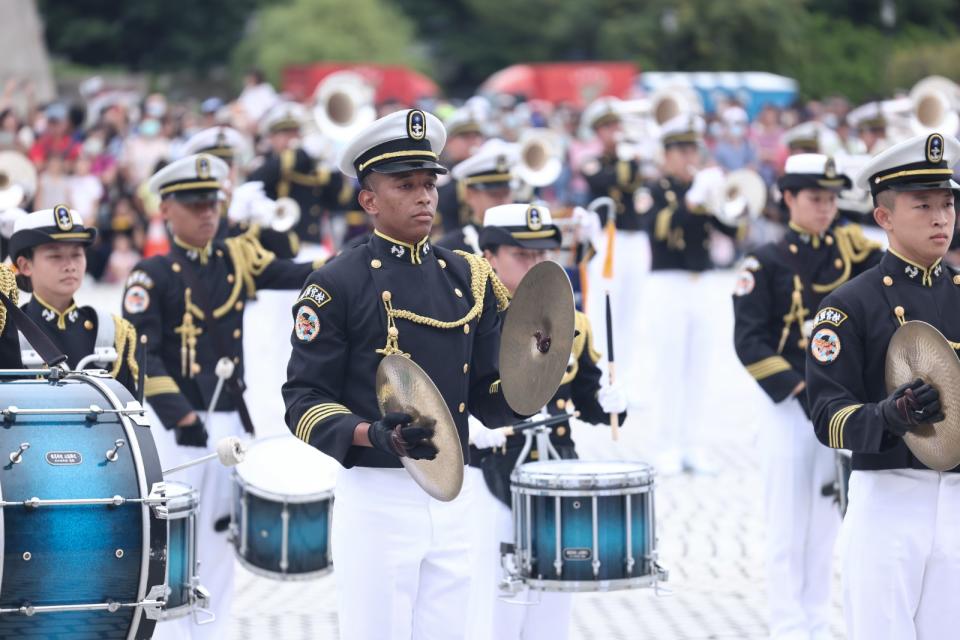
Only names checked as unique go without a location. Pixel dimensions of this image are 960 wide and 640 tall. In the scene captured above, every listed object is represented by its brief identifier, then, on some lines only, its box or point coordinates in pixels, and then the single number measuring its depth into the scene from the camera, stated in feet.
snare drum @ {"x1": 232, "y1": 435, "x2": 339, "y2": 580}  49.11
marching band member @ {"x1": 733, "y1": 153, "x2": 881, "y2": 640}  54.44
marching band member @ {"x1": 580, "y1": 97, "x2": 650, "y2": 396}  96.89
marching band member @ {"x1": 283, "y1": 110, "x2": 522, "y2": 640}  36.11
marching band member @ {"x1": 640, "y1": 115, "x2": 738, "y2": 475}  85.46
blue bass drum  35.70
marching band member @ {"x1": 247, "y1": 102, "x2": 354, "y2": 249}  92.68
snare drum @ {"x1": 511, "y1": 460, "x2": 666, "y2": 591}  43.34
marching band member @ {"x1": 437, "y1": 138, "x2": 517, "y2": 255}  65.57
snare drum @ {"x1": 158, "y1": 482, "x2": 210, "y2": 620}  43.73
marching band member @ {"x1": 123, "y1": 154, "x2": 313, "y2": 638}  51.65
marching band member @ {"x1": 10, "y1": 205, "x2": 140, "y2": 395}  47.39
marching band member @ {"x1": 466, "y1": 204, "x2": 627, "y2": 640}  47.32
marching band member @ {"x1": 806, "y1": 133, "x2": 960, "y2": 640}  38.19
